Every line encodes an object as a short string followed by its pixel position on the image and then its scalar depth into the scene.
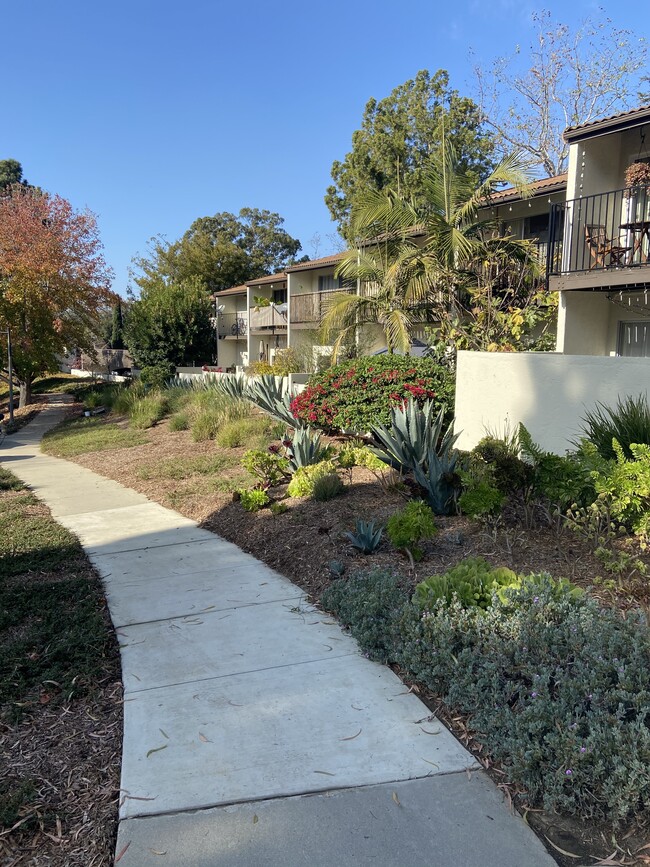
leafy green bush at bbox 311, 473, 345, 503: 7.48
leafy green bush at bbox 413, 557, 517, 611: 4.09
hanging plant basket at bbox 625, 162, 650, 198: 11.12
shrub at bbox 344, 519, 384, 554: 5.69
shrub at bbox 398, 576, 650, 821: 2.62
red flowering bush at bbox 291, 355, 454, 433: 9.86
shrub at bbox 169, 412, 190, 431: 15.05
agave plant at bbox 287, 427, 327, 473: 8.48
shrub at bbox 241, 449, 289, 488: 8.46
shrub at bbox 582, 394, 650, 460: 6.14
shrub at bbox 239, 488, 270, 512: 7.55
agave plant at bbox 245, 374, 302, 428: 11.29
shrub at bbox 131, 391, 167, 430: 16.50
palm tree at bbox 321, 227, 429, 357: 12.93
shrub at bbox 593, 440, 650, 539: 4.90
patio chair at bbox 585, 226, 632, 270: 11.38
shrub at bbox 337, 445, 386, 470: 8.67
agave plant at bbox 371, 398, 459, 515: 6.57
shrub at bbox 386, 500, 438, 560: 5.43
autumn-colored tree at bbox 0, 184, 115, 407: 22.23
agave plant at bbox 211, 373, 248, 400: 16.20
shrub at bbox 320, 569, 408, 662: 4.09
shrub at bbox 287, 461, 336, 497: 7.80
